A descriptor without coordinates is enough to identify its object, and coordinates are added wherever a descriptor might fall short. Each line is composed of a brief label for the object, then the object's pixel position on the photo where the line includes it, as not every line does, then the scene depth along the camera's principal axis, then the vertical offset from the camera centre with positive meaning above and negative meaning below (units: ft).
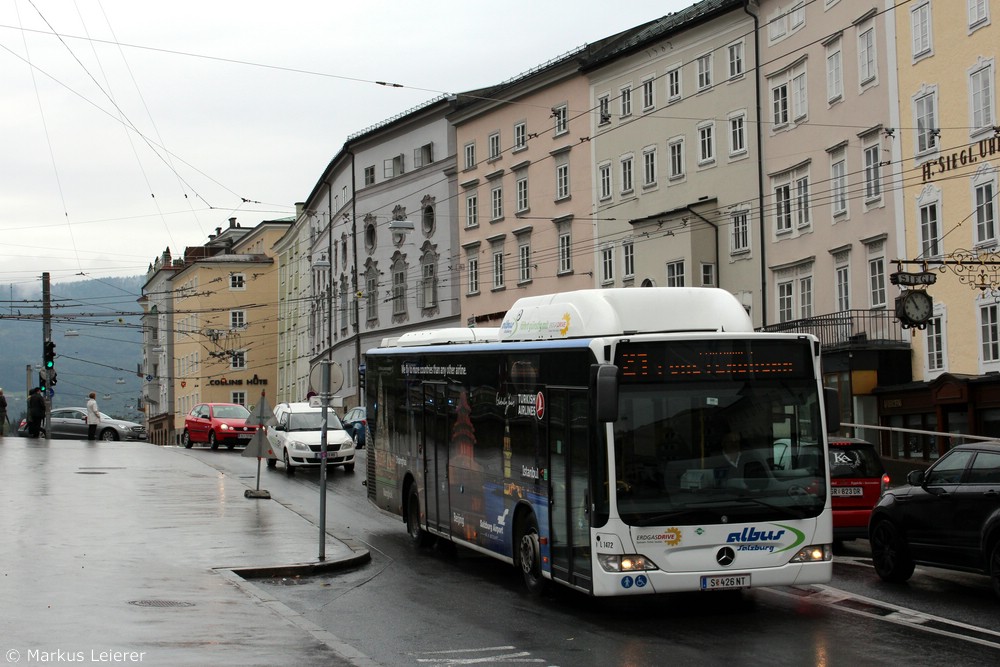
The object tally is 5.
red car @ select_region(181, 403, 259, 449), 157.07 -2.34
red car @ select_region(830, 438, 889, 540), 63.00 -4.60
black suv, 47.55 -4.81
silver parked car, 190.08 -2.49
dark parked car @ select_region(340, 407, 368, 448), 154.51 -2.59
